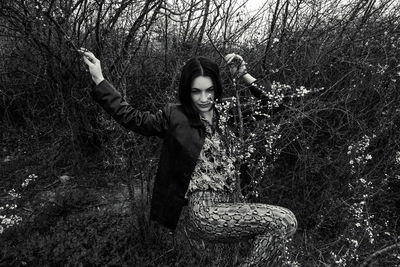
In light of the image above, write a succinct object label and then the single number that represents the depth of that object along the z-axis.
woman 1.75
